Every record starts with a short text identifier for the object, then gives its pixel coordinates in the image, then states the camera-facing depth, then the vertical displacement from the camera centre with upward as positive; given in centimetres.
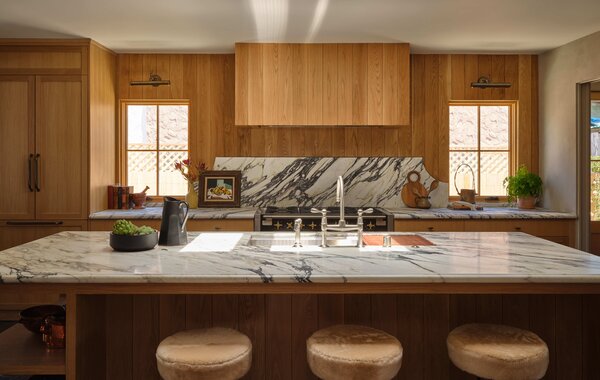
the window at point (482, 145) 519 +44
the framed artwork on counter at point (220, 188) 492 +1
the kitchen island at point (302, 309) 218 -55
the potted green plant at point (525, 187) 482 +1
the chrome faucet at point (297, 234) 268 -24
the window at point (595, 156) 580 +37
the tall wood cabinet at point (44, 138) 446 +45
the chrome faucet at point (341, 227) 270 -21
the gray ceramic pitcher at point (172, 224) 263 -18
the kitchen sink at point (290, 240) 284 -29
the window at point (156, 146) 518 +43
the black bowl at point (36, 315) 228 -57
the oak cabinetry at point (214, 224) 434 -30
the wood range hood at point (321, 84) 463 +95
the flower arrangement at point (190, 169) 489 +20
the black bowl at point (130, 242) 246 -26
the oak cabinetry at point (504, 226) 436 -32
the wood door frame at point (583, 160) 445 +24
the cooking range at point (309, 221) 423 -27
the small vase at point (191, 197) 488 -8
